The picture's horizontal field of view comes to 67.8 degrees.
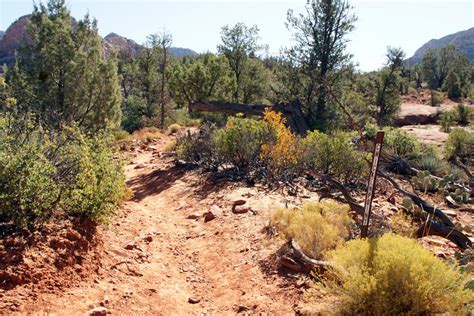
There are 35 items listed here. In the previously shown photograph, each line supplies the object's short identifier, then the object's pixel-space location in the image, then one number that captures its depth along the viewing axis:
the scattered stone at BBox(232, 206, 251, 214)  6.70
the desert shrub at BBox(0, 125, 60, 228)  3.57
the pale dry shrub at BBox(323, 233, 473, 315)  3.06
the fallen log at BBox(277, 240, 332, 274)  4.22
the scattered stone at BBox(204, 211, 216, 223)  6.74
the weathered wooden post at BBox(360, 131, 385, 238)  3.56
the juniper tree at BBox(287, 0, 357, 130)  15.50
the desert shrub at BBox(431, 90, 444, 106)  35.43
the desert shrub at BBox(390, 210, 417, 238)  4.82
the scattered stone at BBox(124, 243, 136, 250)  4.93
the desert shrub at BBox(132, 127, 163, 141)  17.89
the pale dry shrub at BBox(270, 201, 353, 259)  4.64
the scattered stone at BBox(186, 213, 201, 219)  7.03
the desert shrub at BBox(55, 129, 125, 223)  4.18
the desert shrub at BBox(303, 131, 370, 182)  8.63
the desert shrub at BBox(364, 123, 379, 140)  15.81
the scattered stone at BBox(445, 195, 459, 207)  7.76
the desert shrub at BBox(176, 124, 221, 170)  10.06
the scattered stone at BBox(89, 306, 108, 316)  3.31
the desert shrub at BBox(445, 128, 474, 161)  13.28
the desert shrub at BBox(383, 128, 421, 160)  12.28
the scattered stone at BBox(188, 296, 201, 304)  4.27
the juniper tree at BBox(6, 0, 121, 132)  10.70
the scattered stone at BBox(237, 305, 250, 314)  4.04
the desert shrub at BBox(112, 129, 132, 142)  17.73
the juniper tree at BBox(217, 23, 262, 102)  23.14
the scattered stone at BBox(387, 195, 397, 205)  7.22
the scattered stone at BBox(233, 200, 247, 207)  7.07
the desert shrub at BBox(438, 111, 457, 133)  20.29
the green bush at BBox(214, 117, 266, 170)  9.13
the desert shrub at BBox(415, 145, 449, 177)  10.64
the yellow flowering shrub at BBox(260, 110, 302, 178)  8.52
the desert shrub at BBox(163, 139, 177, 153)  12.98
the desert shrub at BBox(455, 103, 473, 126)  24.36
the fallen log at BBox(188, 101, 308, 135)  13.79
